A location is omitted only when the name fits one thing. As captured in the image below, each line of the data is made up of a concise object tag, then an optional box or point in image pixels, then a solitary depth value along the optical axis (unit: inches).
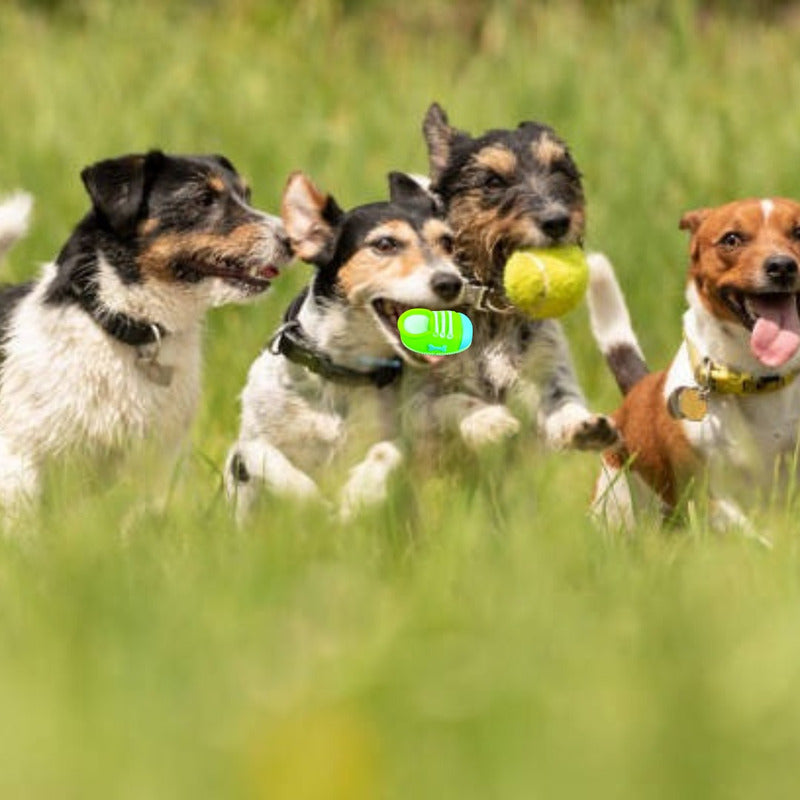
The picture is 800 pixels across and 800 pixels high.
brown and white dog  469.4
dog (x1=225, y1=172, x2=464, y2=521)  446.0
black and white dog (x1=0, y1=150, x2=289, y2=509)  456.8
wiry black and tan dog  448.8
